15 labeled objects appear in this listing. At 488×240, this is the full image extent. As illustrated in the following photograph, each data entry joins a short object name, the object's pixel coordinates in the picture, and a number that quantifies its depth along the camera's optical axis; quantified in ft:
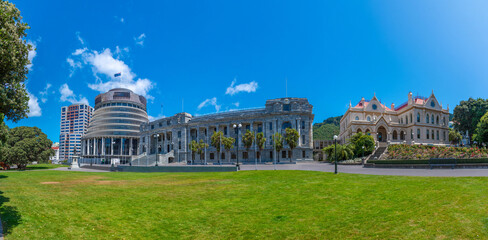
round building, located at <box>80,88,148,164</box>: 396.57
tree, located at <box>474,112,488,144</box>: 171.50
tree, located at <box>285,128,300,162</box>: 217.27
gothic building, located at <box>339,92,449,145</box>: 222.28
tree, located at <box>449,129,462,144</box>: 264.52
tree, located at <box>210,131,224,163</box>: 239.91
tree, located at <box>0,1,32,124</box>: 39.53
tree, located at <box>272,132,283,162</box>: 214.20
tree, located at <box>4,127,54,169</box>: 199.21
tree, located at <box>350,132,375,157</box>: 188.22
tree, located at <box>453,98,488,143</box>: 224.53
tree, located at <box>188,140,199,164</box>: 264.01
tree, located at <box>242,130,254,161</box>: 226.58
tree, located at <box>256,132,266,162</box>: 226.42
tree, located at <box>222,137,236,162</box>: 233.96
